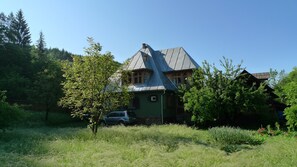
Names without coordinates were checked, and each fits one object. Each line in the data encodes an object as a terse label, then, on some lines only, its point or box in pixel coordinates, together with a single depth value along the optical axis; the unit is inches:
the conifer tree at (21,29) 2659.9
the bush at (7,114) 573.0
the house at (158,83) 1010.1
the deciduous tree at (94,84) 580.4
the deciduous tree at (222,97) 767.7
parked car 956.0
